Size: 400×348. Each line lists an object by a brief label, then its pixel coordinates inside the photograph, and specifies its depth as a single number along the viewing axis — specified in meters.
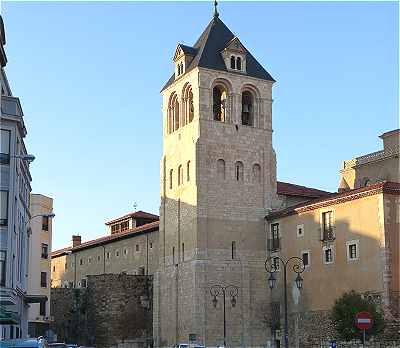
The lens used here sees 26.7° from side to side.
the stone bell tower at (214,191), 66.25
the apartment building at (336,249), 55.31
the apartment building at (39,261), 71.25
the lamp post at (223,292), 65.62
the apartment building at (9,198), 42.00
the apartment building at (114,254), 84.81
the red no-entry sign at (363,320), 31.19
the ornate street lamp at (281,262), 62.29
